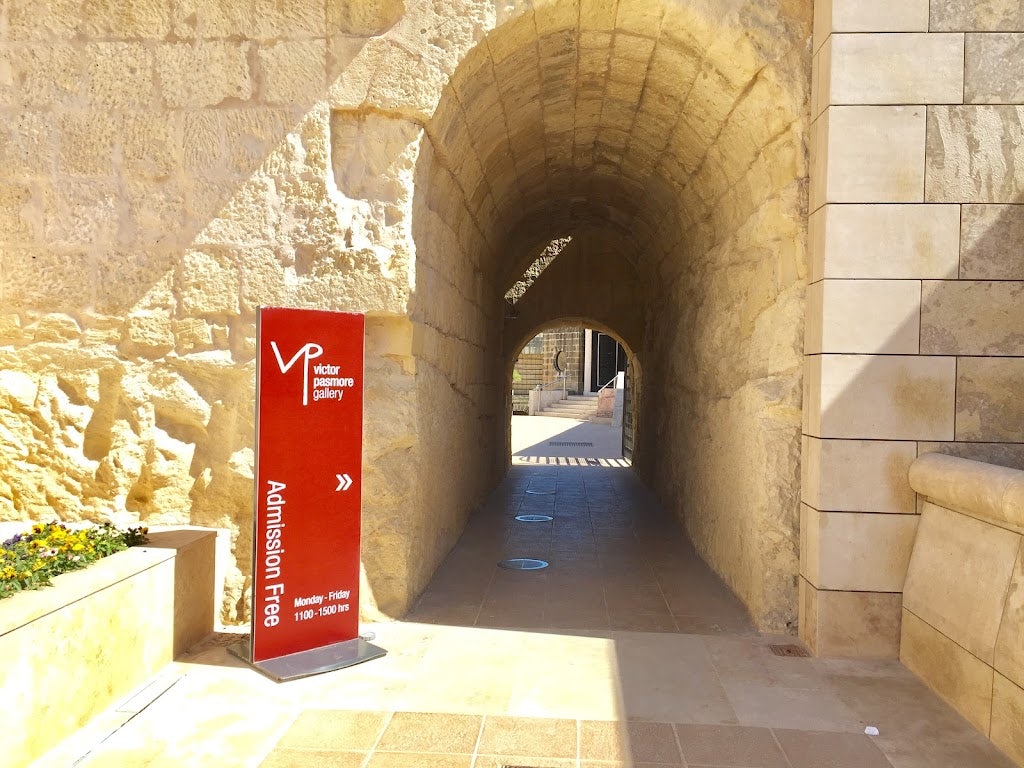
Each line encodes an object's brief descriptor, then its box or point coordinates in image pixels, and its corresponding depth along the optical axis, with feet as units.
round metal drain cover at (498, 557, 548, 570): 17.20
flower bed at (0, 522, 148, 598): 9.35
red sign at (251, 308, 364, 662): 10.98
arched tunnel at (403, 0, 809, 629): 13.24
